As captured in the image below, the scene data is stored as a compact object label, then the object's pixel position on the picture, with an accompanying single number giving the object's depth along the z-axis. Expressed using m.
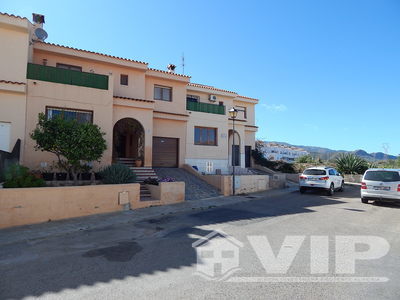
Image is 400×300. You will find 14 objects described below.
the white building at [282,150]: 96.19
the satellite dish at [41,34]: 15.25
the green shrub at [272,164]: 26.48
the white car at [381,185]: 12.05
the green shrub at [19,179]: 8.79
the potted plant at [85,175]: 12.93
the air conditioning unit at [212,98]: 22.80
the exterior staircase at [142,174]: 12.65
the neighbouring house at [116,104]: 12.65
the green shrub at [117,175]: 11.44
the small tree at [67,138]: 10.30
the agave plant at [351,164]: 25.22
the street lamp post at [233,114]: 15.33
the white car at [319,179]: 16.02
